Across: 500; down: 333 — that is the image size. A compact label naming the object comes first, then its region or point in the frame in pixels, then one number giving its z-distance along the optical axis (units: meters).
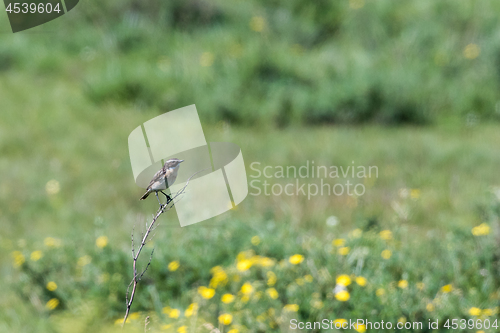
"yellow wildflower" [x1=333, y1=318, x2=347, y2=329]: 4.57
